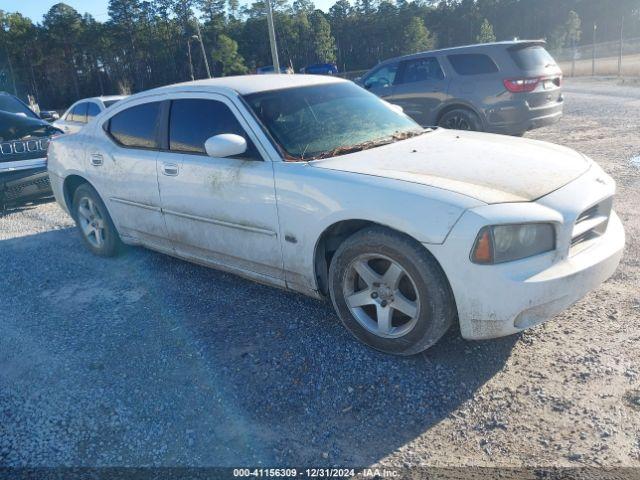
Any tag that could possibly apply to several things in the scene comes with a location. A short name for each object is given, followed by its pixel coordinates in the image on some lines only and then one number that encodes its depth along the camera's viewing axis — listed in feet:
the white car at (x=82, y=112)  36.73
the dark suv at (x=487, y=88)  28.86
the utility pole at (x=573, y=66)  94.89
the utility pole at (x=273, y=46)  59.41
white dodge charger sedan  9.10
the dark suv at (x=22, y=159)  24.44
